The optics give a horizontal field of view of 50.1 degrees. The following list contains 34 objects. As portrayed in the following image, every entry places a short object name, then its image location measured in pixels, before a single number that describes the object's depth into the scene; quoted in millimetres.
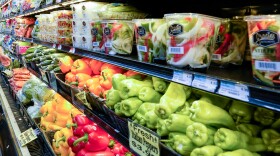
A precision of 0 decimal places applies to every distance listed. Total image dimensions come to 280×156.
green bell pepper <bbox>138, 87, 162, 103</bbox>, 1300
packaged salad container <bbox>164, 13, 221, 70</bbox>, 918
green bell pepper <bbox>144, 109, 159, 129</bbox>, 1164
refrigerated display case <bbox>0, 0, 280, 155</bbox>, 883
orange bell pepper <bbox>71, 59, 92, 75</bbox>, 2246
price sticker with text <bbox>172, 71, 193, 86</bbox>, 894
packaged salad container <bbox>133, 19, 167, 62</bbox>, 1163
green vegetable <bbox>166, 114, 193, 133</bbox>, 1020
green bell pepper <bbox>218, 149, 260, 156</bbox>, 837
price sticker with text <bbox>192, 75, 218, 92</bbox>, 802
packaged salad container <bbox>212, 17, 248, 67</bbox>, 1076
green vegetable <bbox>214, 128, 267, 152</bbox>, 869
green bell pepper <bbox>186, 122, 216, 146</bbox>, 915
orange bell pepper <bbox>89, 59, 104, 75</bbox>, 2211
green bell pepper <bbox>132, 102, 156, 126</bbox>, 1229
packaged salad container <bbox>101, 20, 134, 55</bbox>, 1491
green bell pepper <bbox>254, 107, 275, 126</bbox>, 910
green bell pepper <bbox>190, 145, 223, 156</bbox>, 863
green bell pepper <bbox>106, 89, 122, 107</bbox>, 1419
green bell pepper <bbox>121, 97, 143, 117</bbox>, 1286
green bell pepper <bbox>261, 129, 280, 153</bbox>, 862
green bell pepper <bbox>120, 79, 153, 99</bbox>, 1357
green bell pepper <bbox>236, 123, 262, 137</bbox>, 931
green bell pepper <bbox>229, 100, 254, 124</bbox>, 950
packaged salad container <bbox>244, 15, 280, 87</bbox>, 682
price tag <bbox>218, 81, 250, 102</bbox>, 712
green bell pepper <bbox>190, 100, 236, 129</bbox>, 960
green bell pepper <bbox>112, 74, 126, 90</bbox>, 1485
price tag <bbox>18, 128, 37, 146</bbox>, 2691
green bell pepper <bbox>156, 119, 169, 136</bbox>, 1054
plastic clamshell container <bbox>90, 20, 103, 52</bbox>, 1704
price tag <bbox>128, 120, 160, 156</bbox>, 1062
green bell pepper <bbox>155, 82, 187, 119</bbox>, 1098
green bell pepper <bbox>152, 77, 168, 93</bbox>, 1306
